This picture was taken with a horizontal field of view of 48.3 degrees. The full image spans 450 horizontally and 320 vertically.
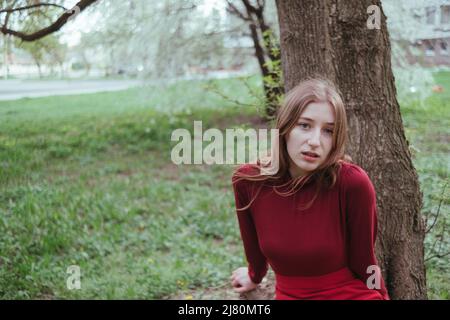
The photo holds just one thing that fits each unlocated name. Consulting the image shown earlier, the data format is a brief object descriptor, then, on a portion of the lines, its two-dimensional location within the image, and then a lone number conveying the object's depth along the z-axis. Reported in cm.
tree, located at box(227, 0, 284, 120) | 402
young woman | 180
